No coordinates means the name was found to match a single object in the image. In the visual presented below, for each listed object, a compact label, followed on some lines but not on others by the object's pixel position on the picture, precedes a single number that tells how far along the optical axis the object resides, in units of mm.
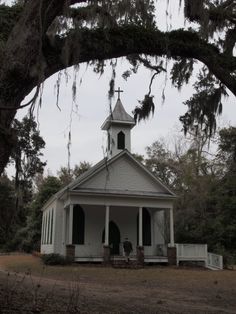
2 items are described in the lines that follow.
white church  24719
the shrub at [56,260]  22547
